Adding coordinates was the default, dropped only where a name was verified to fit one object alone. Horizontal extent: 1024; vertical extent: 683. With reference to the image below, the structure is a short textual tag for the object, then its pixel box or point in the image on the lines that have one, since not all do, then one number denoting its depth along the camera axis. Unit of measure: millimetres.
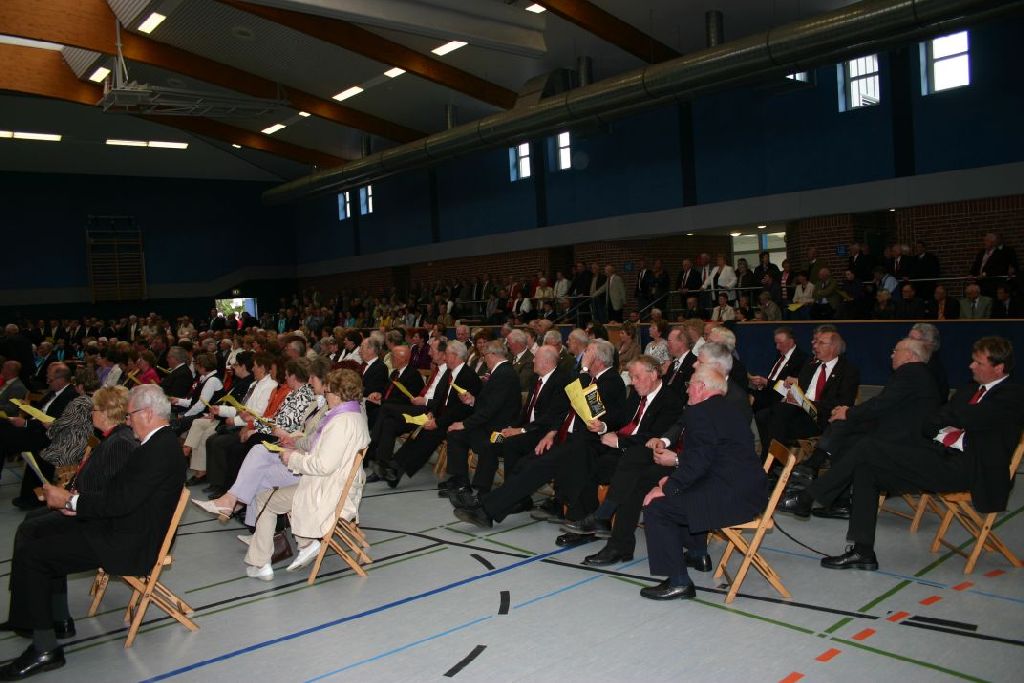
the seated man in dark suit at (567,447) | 6230
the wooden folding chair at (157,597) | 4508
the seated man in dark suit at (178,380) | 9602
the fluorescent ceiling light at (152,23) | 15367
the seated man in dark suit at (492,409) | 7223
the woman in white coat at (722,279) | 15852
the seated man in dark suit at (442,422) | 8086
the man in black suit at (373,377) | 9141
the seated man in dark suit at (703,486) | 4637
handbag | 5977
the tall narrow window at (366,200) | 28031
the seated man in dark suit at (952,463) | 4895
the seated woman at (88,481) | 4688
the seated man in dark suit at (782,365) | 7723
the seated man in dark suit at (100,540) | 4289
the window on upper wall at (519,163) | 22016
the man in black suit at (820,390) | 6785
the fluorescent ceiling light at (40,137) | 24005
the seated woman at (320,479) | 5387
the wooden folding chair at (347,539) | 5383
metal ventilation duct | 10109
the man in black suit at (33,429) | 8352
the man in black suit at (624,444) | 5840
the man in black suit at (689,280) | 16766
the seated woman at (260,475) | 5879
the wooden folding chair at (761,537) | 4609
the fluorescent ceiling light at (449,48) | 16188
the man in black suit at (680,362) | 7809
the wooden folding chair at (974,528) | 4859
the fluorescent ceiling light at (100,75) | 18227
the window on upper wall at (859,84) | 15070
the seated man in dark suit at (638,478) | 5418
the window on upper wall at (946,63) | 13859
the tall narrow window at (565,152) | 20734
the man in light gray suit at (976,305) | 12203
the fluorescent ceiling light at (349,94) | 19620
